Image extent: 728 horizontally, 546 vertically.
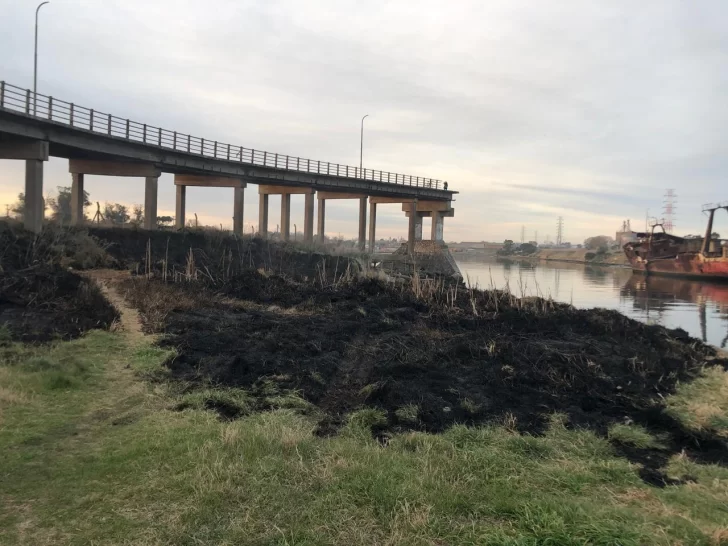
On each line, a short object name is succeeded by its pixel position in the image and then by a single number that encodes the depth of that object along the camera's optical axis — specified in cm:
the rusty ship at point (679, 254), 5975
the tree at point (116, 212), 6650
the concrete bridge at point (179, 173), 2842
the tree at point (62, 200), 6656
